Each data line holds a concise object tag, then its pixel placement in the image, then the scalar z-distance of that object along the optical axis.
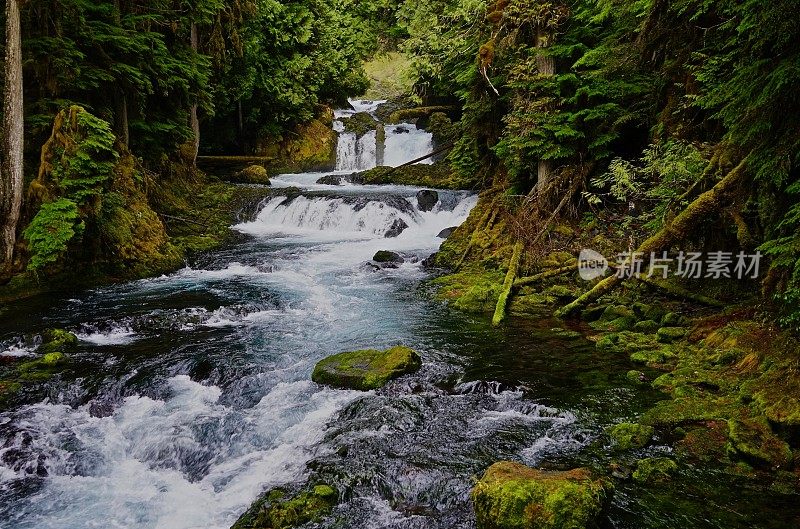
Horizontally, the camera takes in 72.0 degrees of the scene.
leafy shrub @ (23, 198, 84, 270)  11.13
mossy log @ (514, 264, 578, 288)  11.12
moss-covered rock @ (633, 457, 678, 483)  5.07
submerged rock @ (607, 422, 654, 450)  5.67
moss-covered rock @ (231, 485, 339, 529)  4.77
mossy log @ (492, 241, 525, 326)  10.17
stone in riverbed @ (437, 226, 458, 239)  18.20
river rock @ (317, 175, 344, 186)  26.78
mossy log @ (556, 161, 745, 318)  7.24
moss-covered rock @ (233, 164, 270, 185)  26.31
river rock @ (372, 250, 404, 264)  15.49
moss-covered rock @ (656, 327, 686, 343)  8.20
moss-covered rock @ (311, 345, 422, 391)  7.48
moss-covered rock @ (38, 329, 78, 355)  8.84
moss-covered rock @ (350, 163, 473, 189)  25.16
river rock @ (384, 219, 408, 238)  19.38
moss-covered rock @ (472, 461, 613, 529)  4.09
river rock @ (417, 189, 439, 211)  20.44
